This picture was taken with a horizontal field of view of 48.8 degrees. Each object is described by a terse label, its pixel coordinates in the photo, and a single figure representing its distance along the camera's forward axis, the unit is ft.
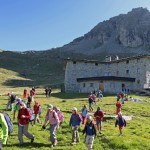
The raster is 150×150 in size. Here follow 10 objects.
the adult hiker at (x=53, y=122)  31.48
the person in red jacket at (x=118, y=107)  57.08
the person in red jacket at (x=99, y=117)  41.28
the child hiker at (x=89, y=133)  28.66
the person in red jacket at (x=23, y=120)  29.89
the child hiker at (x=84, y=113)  46.07
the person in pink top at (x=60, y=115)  39.22
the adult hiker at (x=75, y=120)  33.06
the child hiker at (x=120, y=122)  40.74
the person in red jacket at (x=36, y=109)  43.63
